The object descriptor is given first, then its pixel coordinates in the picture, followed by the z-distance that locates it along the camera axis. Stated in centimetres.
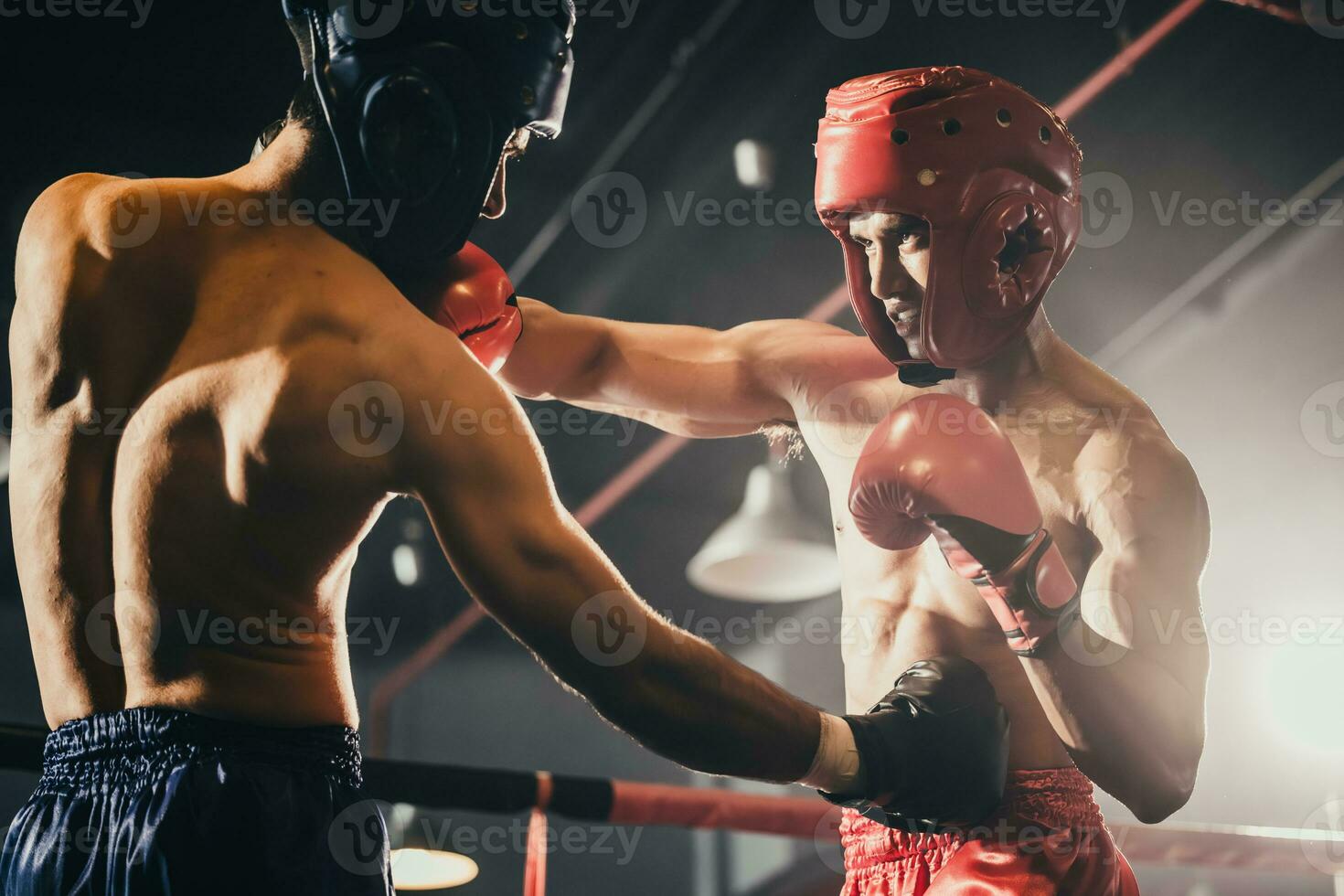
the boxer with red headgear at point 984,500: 175
